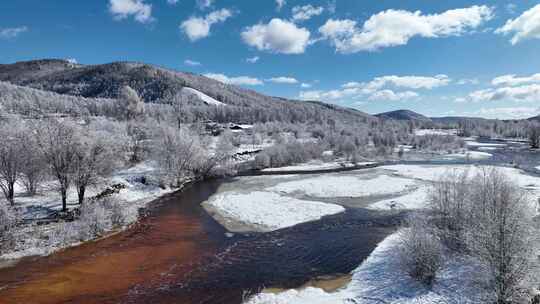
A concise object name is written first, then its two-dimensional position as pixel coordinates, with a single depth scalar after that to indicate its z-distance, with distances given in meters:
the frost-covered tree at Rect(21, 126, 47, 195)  32.50
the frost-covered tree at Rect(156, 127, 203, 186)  52.16
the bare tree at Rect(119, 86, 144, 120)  88.05
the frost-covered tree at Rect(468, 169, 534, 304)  15.14
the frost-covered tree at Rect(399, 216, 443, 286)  18.23
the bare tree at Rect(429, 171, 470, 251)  23.03
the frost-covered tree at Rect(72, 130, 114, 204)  32.89
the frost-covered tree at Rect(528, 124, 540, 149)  113.07
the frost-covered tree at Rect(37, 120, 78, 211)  31.70
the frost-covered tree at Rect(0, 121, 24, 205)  32.50
